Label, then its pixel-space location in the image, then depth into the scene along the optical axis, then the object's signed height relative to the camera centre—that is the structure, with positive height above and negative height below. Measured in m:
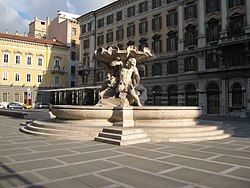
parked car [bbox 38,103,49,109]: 48.39 -0.23
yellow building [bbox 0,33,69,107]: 49.62 +7.65
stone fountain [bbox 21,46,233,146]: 9.38 -0.65
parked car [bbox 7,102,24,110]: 43.99 -0.21
